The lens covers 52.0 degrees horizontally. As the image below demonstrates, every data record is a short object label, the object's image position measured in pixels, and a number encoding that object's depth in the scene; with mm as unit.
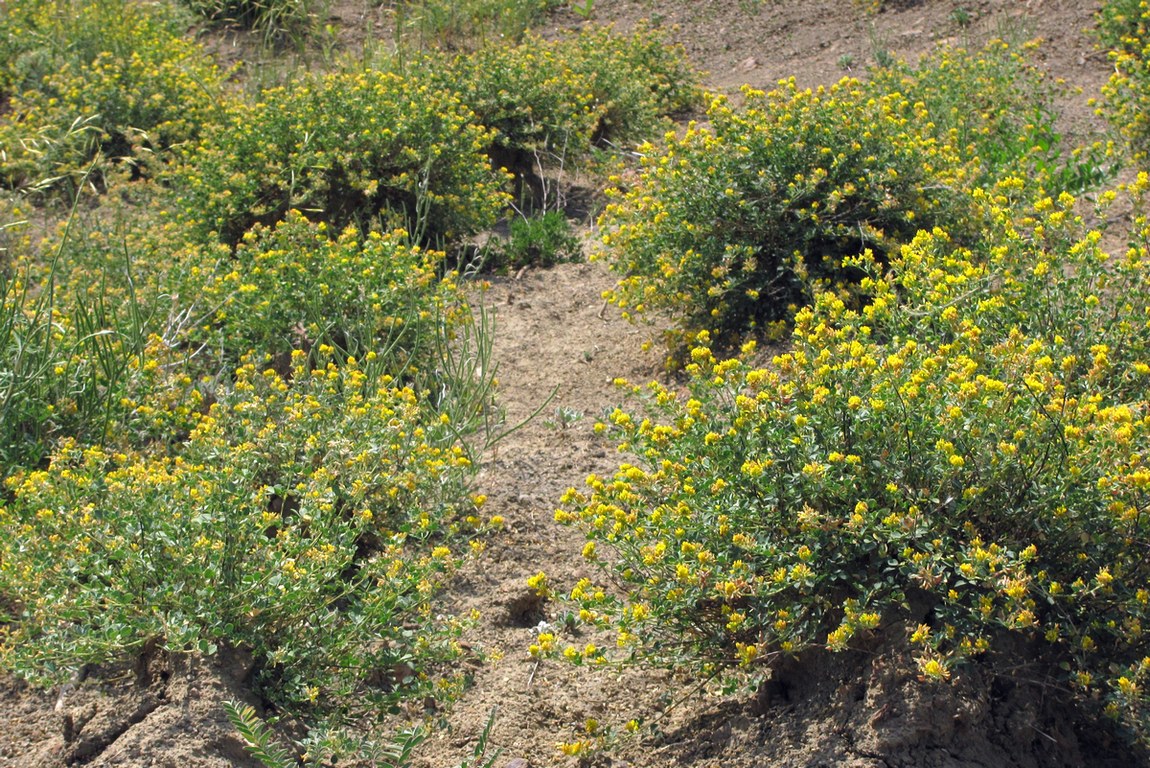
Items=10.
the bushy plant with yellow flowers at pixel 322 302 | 4410
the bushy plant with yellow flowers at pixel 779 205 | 4535
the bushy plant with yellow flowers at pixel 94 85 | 7117
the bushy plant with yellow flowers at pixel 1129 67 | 5316
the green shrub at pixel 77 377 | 3576
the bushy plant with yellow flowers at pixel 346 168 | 5699
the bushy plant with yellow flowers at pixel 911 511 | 2377
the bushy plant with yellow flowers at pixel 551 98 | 6887
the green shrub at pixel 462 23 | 8984
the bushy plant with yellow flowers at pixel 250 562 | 2645
